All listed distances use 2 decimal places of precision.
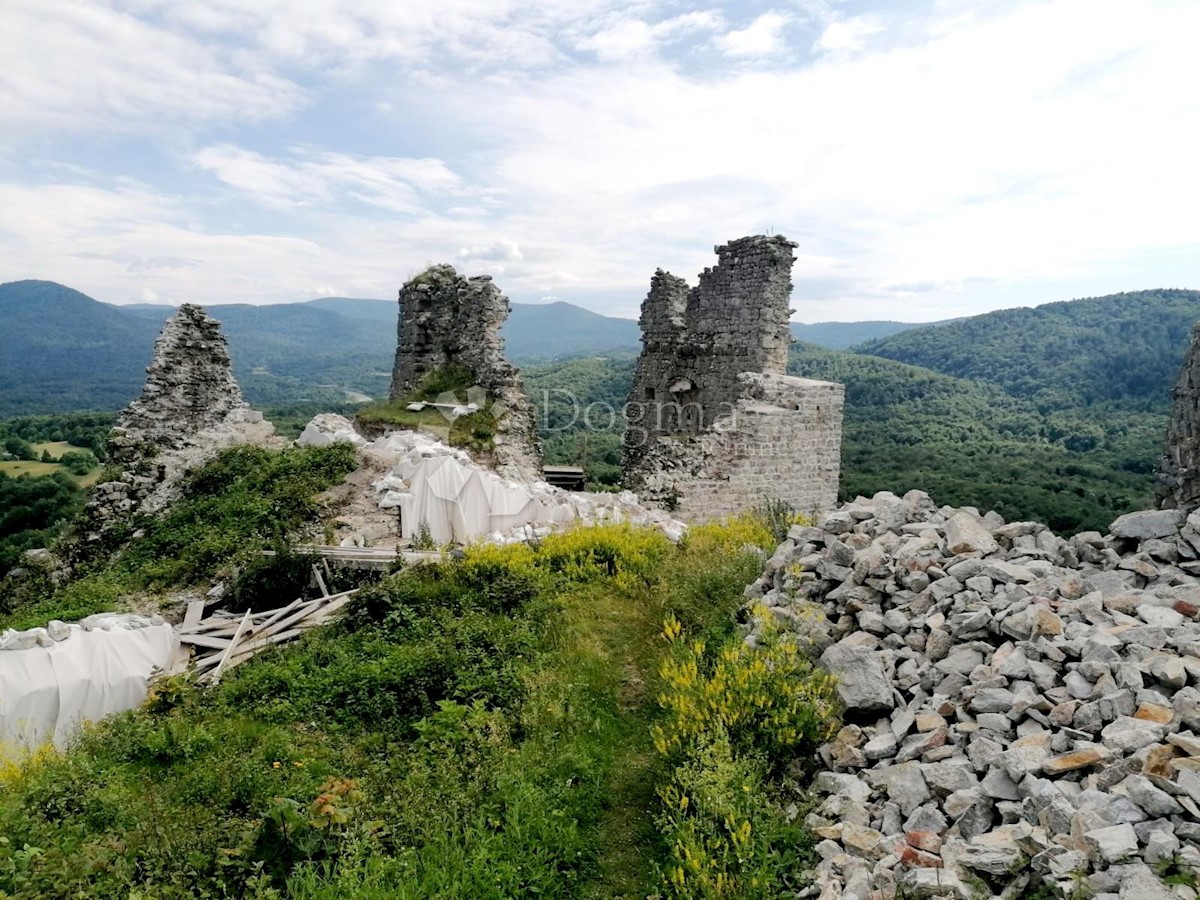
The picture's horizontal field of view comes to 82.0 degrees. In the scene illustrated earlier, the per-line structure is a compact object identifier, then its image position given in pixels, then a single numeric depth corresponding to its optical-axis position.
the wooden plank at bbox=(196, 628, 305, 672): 6.87
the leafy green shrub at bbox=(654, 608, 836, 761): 4.59
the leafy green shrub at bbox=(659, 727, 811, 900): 3.52
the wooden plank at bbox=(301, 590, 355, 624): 7.61
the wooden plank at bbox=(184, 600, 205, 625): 7.84
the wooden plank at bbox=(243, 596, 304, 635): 7.47
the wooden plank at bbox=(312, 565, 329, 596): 8.13
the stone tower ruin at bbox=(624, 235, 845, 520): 11.99
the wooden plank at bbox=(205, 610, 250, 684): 6.61
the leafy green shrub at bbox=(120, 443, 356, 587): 8.97
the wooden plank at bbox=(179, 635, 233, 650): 7.25
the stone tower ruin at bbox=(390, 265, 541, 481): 13.23
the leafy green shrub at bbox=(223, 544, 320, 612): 8.23
